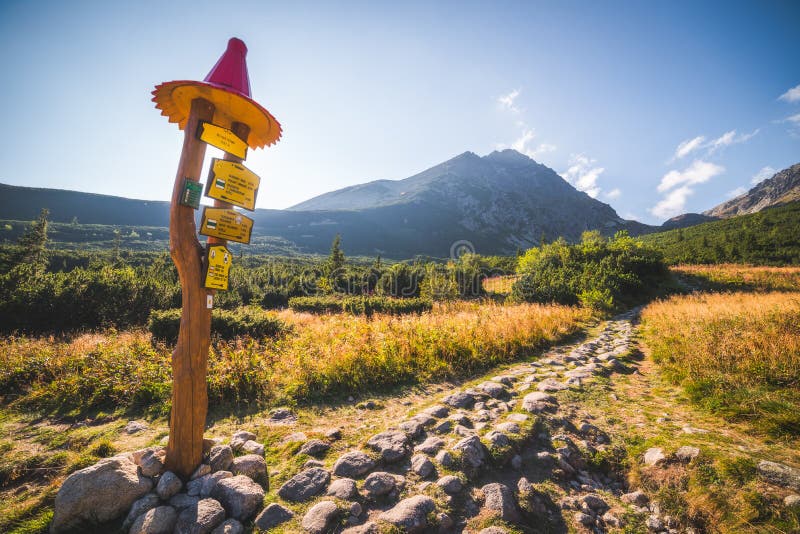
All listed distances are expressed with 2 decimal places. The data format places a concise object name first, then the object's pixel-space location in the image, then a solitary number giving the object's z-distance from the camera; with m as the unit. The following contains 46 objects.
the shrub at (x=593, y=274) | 15.31
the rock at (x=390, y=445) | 3.23
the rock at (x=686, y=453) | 2.95
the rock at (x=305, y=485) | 2.73
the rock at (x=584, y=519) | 2.56
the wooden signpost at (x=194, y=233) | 2.82
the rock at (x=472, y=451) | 3.07
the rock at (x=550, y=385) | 5.02
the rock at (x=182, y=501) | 2.52
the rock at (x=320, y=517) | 2.33
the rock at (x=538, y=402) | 4.23
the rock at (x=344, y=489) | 2.68
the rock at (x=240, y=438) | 3.61
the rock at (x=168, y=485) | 2.61
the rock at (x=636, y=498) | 2.79
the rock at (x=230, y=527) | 2.30
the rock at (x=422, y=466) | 2.98
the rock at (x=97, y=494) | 2.38
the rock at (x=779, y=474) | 2.53
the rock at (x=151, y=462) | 2.78
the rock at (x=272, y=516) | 2.41
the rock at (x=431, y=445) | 3.32
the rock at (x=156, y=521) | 2.25
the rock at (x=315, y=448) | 3.42
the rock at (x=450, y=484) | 2.75
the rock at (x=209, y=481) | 2.65
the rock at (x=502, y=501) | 2.50
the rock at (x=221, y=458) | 2.98
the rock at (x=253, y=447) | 3.51
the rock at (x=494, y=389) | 4.92
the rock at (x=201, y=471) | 2.82
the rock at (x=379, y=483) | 2.73
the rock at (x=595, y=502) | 2.76
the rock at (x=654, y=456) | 3.08
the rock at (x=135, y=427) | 4.28
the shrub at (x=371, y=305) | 15.55
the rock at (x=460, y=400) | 4.56
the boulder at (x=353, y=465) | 3.00
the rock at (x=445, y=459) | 3.07
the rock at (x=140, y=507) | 2.37
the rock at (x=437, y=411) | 4.20
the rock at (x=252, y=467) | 2.99
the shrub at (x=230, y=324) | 9.27
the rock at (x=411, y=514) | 2.33
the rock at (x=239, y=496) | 2.51
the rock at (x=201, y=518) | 2.28
